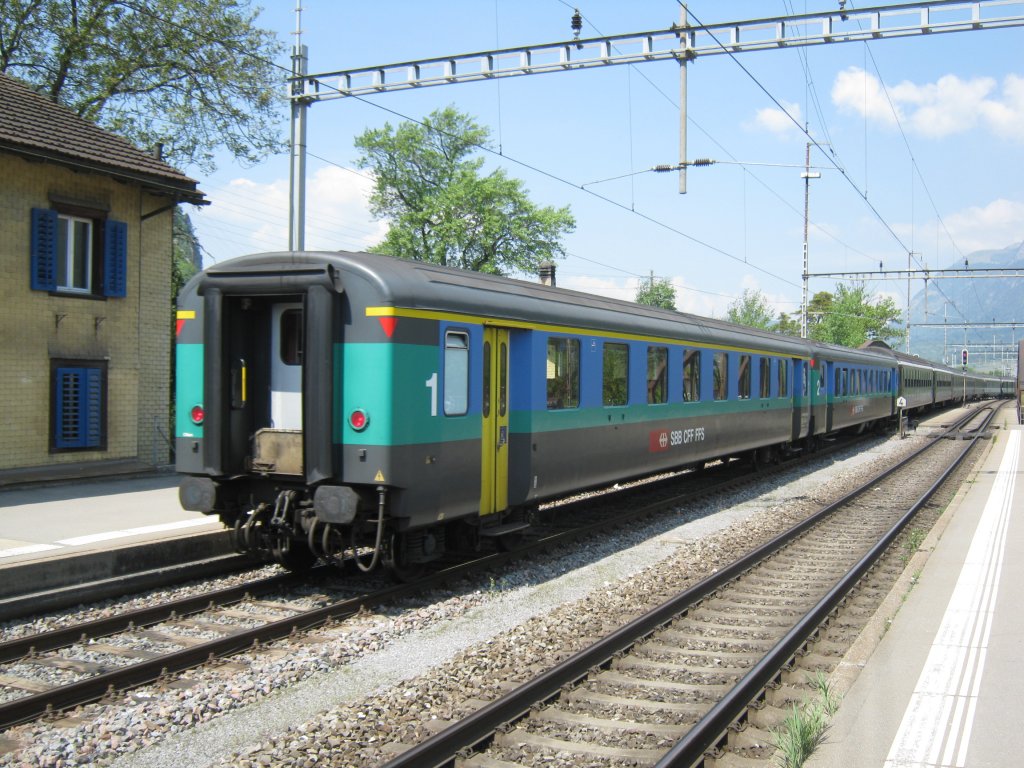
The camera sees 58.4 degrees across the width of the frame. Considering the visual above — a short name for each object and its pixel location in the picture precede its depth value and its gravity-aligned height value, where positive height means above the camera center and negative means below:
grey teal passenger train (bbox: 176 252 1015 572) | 7.82 -0.11
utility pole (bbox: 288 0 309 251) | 13.96 +3.84
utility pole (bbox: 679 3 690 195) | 12.41 +4.09
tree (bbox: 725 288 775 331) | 79.00 +7.05
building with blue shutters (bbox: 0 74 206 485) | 14.03 +1.61
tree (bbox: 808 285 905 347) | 70.81 +5.93
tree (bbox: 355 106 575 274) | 48.50 +10.09
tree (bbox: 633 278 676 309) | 69.75 +7.71
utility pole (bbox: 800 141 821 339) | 34.73 +8.68
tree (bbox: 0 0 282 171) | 22.97 +8.59
